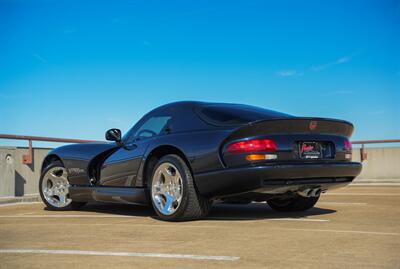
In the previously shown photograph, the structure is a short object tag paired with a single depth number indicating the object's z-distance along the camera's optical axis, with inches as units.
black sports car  203.8
